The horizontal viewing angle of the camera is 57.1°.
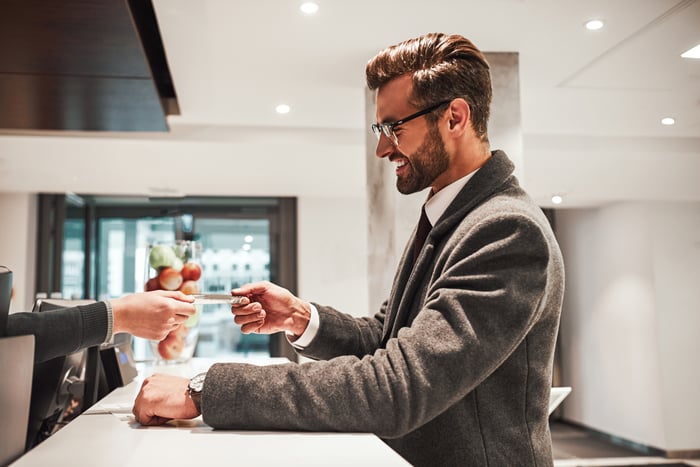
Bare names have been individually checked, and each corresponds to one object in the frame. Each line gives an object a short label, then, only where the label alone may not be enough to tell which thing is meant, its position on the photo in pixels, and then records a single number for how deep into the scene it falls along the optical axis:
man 0.90
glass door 6.55
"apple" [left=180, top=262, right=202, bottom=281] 2.23
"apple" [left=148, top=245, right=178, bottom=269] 2.18
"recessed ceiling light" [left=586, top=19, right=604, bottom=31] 2.82
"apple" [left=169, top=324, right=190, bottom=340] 2.24
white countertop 0.75
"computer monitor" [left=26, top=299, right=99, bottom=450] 1.58
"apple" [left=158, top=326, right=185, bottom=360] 2.26
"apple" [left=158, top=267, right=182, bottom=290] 2.17
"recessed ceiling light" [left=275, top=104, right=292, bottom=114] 4.11
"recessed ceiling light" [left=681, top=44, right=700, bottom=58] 3.19
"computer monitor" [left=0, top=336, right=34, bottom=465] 0.79
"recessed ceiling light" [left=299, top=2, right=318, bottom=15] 2.63
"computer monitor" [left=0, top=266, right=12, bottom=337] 0.91
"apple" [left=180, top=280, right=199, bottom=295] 2.20
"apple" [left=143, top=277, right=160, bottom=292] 2.17
